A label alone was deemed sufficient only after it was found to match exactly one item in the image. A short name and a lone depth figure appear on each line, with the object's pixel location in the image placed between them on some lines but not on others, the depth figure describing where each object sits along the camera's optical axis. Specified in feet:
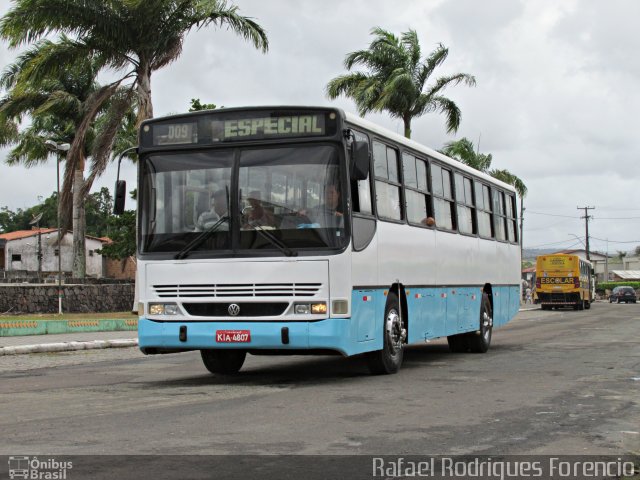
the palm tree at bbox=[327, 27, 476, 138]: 126.41
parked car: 267.39
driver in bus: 38.19
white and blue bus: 37.81
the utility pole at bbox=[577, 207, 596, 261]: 371.90
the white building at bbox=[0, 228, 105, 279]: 274.98
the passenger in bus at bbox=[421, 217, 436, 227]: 49.11
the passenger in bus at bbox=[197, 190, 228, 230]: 38.82
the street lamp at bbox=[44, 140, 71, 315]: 115.38
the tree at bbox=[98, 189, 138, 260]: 201.94
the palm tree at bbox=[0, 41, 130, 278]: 97.19
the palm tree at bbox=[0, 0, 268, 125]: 90.84
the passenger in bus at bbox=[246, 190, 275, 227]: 38.52
